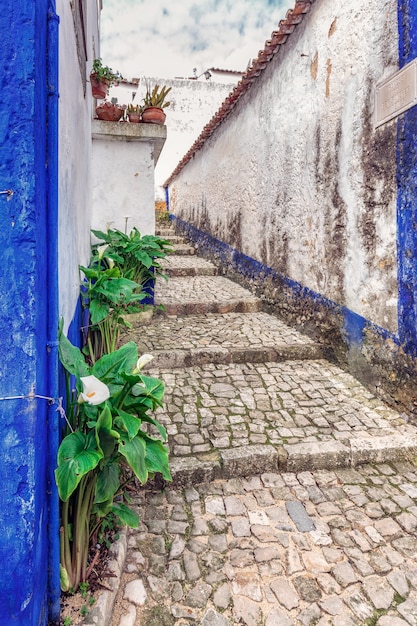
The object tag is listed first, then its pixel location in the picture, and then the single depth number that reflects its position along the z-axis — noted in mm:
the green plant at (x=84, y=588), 1628
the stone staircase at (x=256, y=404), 2727
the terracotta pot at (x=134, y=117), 5102
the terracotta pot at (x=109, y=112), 4949
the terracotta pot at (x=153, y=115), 5047
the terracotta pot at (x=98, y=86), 4702
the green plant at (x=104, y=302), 3360
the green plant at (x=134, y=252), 4750
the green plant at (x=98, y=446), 1511
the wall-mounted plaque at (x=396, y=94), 2928
